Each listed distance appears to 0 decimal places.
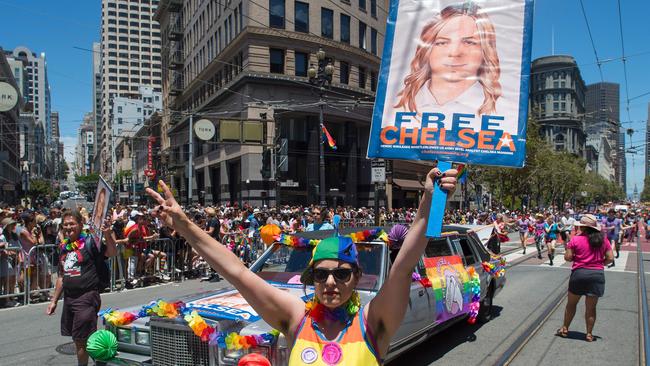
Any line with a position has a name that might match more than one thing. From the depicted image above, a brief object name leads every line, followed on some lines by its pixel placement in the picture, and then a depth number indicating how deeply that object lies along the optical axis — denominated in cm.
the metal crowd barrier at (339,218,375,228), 2119
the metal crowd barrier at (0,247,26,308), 991
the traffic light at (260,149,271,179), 1950
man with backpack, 489
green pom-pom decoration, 423
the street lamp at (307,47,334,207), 1838
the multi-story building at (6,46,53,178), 14025
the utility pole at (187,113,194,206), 2993
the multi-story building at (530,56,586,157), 11506
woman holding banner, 211
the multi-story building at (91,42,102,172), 17438
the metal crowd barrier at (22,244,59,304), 1018
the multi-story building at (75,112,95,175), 19142
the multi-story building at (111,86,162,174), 10962
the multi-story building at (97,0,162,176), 15250
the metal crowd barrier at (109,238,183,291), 1175
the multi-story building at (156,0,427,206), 3362
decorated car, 392
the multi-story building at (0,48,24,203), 5266
